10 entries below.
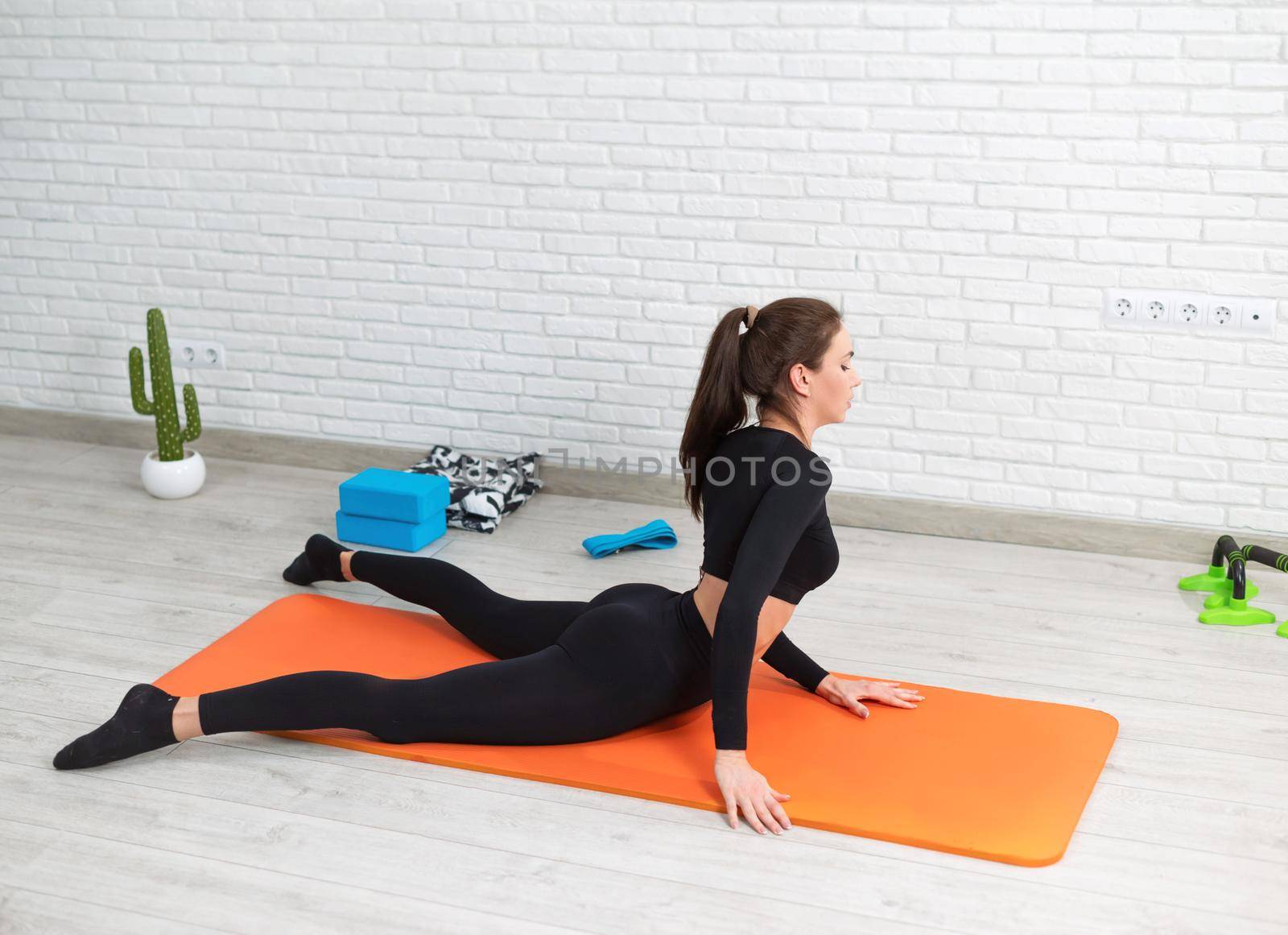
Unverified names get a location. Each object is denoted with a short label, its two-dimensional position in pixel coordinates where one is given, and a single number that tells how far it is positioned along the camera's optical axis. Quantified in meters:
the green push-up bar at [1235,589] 3.31
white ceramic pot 4.10
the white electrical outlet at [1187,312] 3.50
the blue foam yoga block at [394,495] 3.74
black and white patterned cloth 3.93
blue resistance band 3.75
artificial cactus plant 4.04
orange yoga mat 2.42
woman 2.39
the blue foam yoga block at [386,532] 3.78
